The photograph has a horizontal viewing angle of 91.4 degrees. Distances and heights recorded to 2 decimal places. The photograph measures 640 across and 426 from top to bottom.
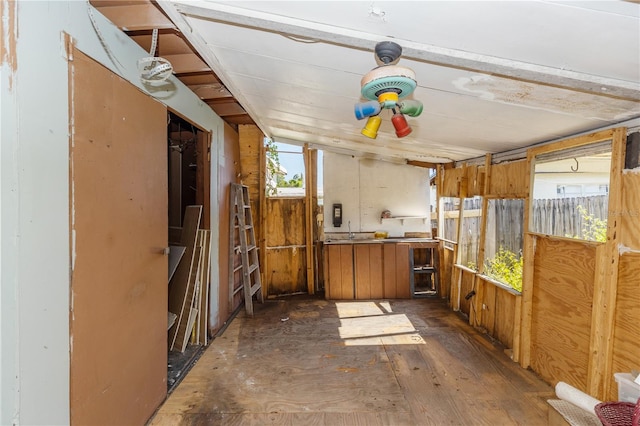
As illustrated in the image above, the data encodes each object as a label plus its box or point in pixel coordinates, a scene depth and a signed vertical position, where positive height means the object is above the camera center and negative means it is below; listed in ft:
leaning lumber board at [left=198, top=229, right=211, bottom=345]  10.60 -3.12
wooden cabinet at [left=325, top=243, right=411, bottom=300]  15.72 -3.32
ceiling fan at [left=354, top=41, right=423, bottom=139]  4.35 +1.72
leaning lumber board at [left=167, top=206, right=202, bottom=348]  10.14 -2.33
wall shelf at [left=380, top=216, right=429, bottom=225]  17.04 -0.66
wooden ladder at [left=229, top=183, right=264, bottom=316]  13.30 -1.82
